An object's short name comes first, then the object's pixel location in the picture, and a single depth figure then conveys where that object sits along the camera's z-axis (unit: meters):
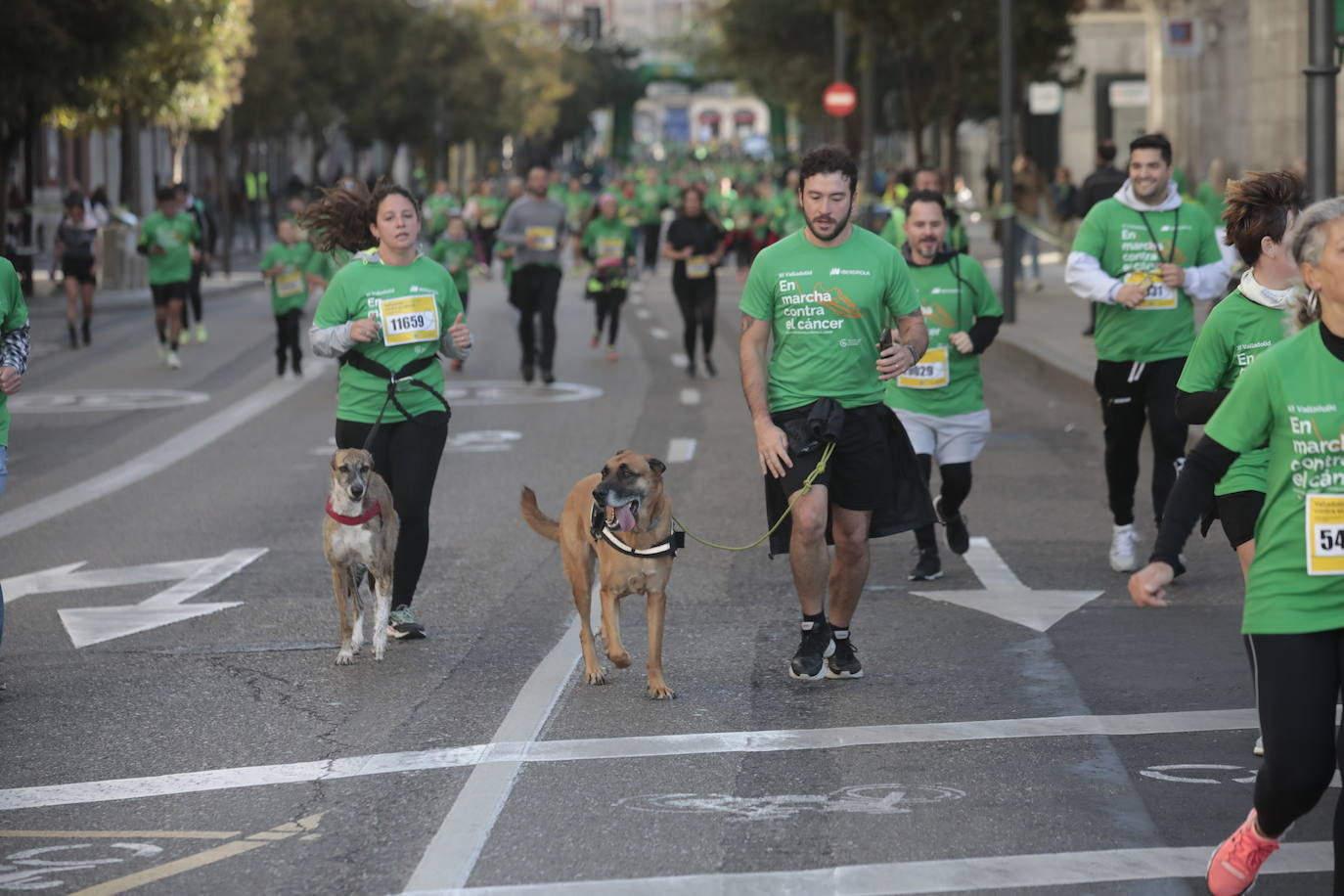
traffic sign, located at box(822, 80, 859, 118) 44.09
